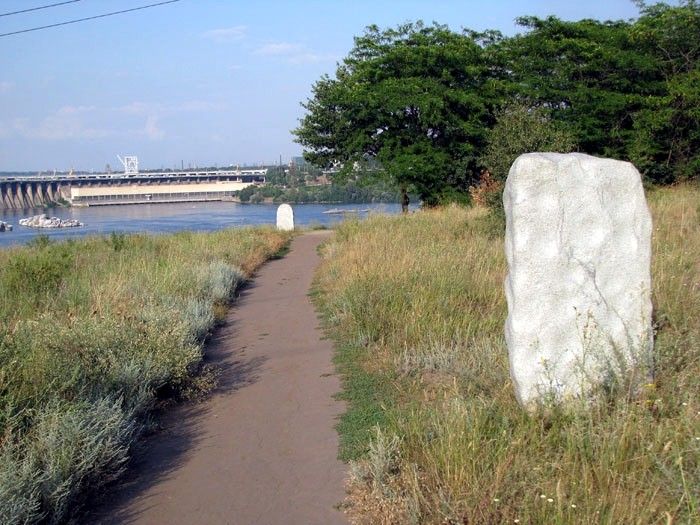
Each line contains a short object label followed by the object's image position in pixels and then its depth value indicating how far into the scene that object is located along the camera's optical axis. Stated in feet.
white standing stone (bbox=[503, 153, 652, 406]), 15.28
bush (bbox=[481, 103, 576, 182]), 41.27
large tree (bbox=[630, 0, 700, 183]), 76.28
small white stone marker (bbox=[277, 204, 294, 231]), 87.86
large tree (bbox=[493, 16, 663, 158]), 79.41
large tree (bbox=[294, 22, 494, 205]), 84.23
